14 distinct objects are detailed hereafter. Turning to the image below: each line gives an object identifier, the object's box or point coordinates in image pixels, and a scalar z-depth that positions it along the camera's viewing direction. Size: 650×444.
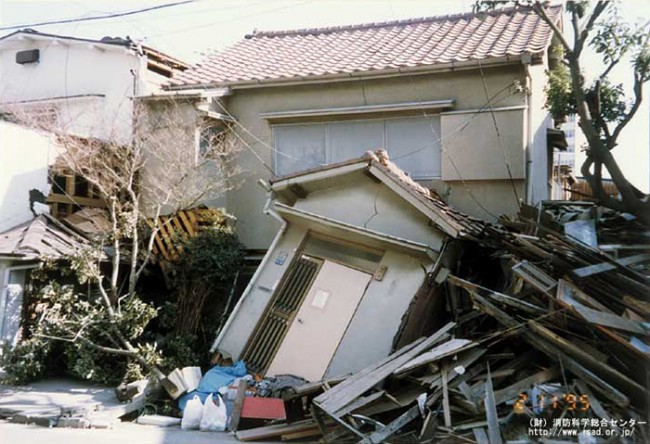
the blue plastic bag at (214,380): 9.34
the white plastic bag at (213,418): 8.43
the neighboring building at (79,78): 14.67
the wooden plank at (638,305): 7.18
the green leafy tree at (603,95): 9.33
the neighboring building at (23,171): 12.59
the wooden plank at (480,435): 6.43
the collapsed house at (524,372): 6.60
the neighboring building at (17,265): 11.12
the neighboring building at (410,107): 11.73
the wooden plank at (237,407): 8.42
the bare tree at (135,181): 10.46
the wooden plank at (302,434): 7.61
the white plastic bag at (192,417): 8.55
